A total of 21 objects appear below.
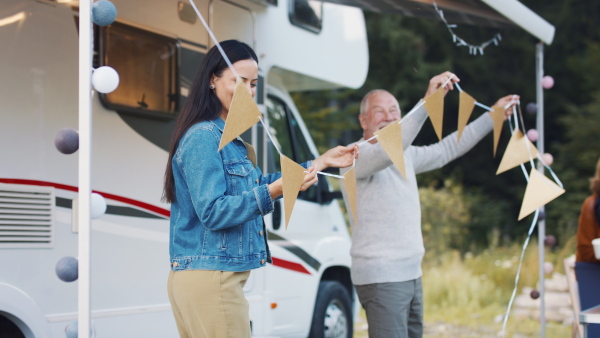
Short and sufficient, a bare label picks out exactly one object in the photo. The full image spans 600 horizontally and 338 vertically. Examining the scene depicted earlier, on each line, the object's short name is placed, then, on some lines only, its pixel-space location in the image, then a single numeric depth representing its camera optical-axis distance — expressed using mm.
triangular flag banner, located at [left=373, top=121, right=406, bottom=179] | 3094
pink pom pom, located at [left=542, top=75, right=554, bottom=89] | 4340
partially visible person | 4238
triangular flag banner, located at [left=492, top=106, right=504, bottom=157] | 3754
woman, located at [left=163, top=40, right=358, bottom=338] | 2252
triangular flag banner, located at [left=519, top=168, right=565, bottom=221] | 3598
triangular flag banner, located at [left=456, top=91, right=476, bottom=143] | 3553
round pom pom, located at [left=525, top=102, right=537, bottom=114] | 4318
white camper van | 3004
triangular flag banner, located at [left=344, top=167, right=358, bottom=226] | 2848
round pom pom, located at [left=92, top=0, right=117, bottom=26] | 2215
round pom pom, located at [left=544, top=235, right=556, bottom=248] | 4361
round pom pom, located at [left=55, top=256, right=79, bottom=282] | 2213
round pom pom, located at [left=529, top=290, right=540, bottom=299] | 4375
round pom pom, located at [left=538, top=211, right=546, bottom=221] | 4414
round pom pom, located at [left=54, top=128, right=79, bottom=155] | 2211
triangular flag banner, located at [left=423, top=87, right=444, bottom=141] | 3303
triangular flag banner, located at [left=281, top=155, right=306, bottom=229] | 2340
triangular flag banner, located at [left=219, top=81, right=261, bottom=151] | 2250
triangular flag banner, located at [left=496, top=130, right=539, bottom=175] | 3922
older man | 3432
